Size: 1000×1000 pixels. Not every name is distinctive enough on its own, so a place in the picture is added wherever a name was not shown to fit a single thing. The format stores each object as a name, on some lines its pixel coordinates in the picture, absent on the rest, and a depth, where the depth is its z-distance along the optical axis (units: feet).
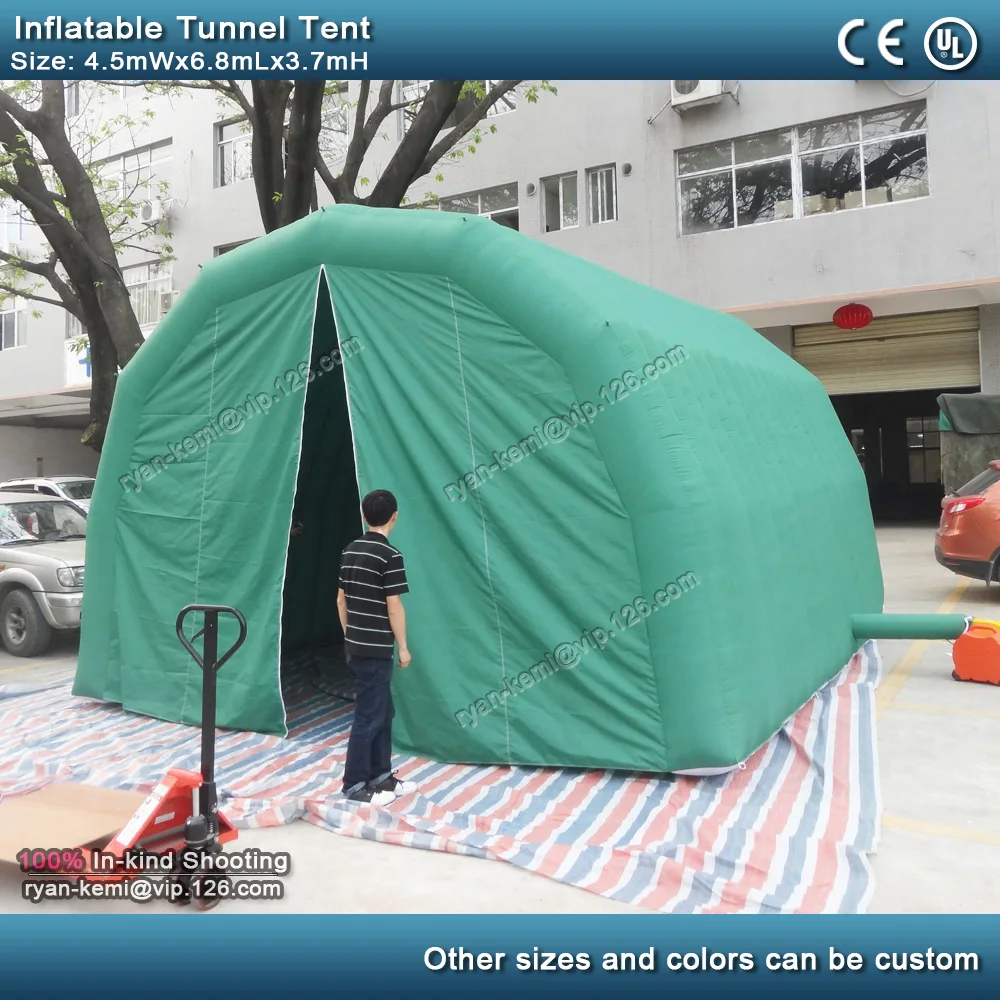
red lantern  59.62
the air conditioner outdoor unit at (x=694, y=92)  60.70
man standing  16.16
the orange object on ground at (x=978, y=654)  24.52
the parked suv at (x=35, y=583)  31.73
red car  35.81
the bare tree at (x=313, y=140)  34.37
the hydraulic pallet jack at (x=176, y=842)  12.60
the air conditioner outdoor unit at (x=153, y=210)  86.79
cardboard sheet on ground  13.71
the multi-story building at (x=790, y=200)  55.62
